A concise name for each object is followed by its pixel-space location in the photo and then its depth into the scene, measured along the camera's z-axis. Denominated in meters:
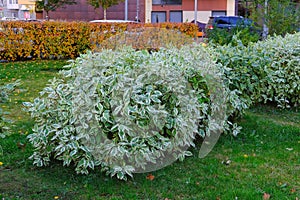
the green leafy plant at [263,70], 4.57
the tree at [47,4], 22.88
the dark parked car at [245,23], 9.02
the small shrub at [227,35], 7.80
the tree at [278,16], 9.00
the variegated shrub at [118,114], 3.11
